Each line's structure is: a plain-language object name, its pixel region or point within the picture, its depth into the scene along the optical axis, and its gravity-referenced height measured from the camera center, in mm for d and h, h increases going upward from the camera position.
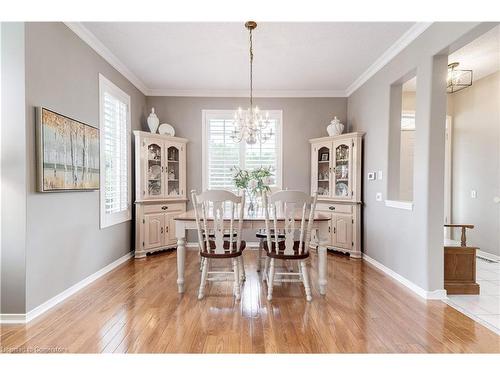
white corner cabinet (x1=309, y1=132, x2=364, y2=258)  4375 -31
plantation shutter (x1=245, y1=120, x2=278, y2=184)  5070 +500
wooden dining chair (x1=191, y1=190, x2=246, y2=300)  2520 -493
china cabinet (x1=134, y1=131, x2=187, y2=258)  4336 -127
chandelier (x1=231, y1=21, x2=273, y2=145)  3279 +674
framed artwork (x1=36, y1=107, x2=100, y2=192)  2383 +258
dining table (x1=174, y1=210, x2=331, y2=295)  2811 -523
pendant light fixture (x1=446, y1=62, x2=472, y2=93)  4082 +1596
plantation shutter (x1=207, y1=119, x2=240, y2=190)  5070 +507
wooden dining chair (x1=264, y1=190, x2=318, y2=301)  2486 -462
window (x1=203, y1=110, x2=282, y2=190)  5062 +543
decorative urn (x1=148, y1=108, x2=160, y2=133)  4656 +967
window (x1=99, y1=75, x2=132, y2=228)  3523 +374
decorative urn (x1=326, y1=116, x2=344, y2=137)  4699 +909
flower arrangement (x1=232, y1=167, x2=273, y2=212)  3076 -4
